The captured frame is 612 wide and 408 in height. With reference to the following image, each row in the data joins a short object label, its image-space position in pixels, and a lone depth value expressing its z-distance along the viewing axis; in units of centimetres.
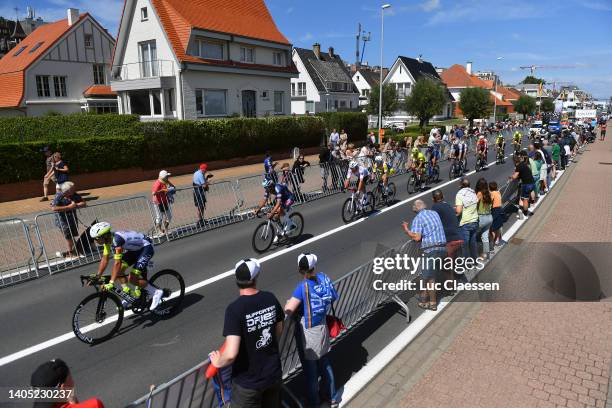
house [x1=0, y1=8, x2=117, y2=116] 3441
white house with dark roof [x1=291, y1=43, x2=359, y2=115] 5688
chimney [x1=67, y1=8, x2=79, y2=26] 3746
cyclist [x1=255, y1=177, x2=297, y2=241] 1043
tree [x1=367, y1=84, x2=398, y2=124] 5109
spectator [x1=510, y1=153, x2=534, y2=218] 1286
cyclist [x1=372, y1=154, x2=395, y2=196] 1509
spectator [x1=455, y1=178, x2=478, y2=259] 873
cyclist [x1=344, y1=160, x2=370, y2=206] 1322
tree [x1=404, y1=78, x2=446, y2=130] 5059
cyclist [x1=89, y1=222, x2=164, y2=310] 641
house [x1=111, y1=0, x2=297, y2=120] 2803
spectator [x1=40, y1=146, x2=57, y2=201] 1571
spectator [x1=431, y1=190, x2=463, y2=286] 779
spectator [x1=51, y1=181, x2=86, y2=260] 1004
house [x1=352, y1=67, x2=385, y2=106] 7775
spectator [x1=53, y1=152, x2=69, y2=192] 1368
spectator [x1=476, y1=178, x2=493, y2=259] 922
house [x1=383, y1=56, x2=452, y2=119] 7538
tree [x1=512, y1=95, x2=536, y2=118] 8756
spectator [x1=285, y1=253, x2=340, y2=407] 461
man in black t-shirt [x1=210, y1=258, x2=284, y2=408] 366
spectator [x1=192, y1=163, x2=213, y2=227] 1265
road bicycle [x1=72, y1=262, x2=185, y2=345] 639
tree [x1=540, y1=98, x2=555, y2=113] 10562
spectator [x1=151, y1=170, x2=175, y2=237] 1155
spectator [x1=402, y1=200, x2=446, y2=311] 703
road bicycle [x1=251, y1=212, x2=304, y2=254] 1038
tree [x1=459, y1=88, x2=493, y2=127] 6269
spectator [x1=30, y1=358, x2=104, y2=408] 302
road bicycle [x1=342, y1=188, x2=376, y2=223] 1316
